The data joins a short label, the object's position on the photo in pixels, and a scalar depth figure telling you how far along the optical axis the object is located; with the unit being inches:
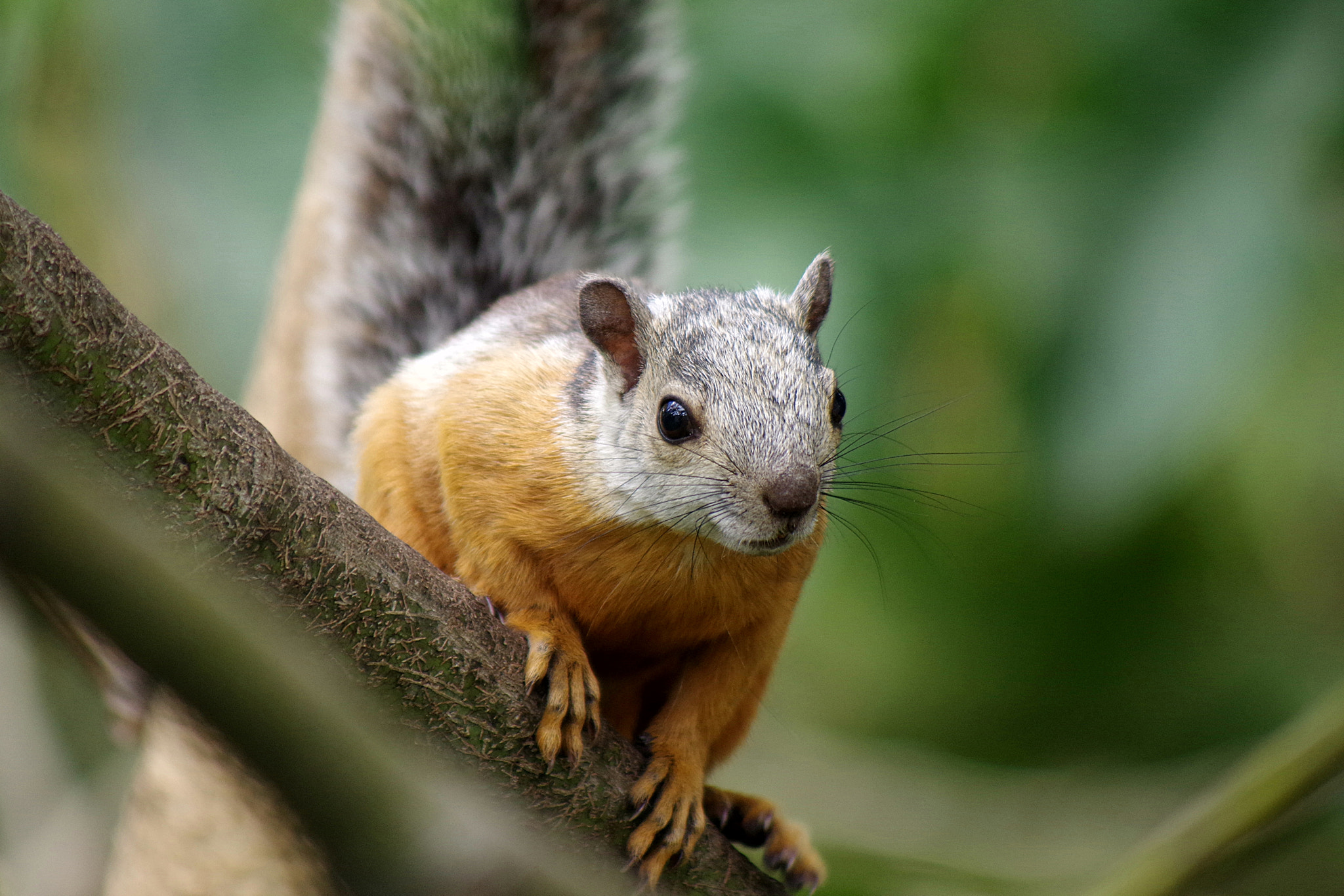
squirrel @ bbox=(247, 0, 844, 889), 115.8
